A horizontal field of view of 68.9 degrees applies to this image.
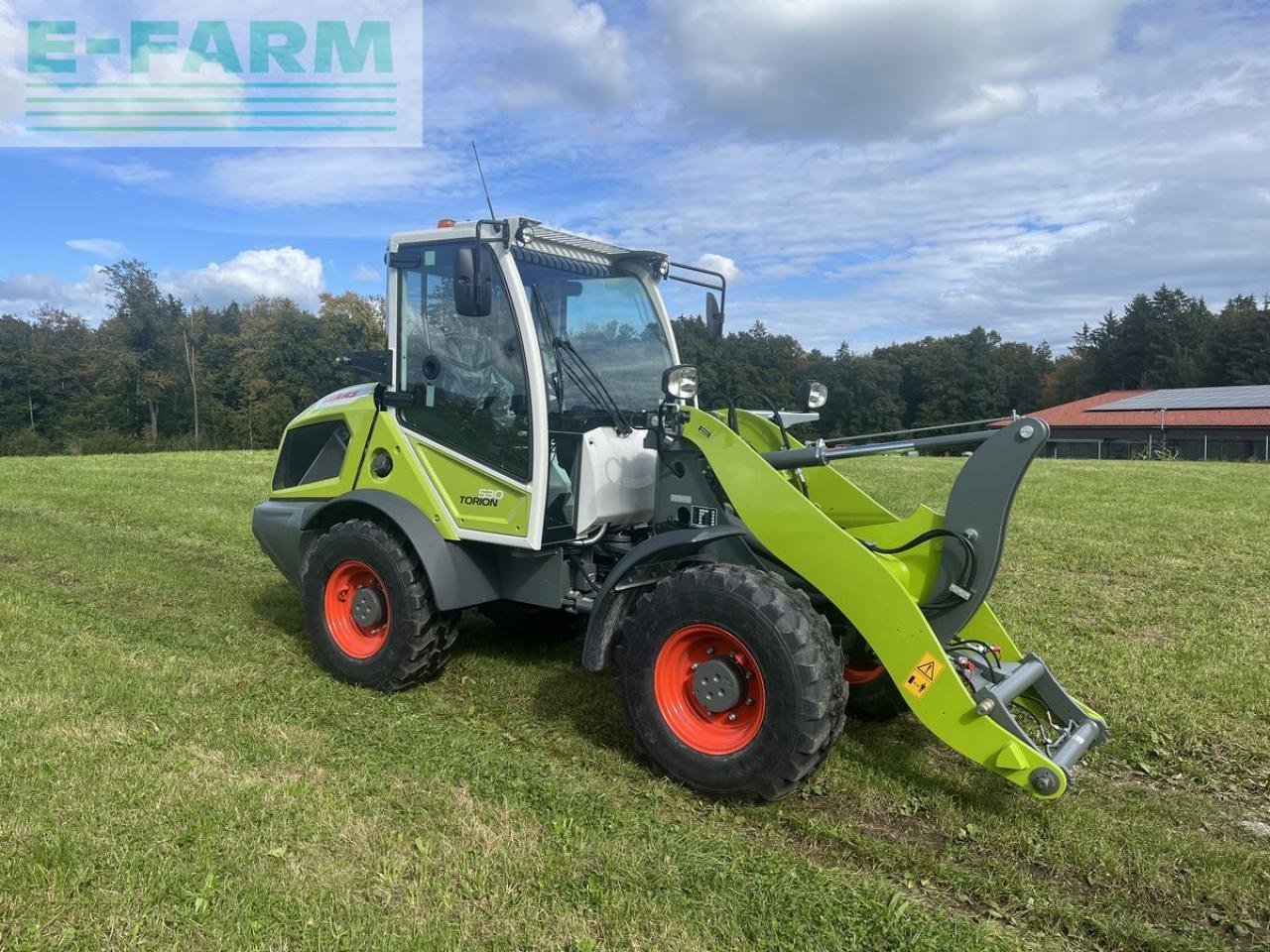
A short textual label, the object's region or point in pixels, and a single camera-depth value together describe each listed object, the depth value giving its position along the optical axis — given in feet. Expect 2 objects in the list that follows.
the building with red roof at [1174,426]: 147.54
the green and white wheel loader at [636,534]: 12.75
